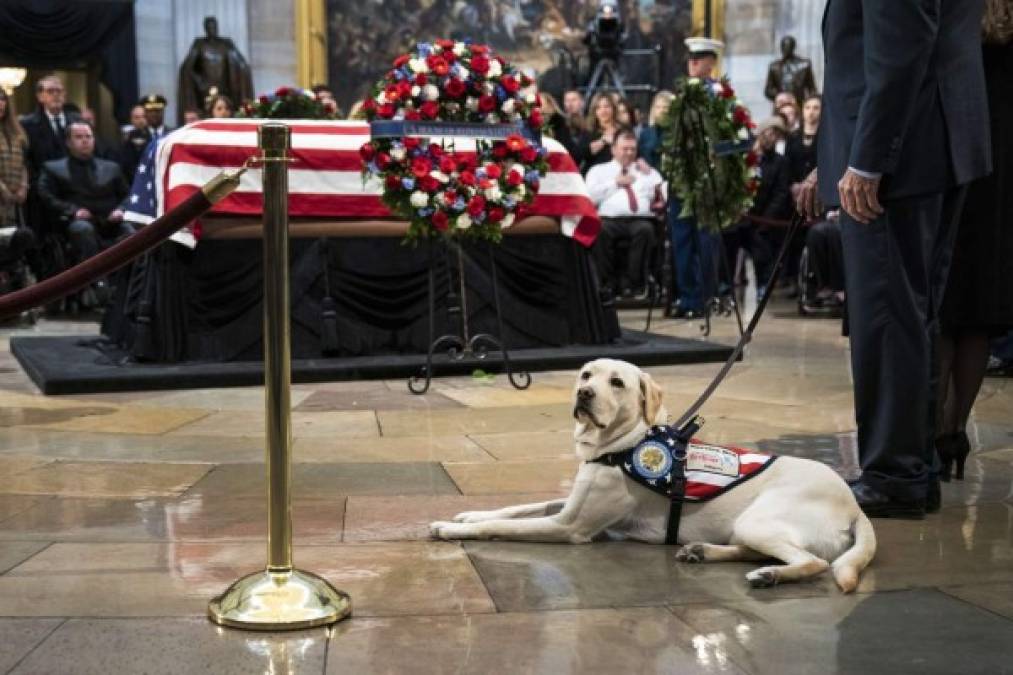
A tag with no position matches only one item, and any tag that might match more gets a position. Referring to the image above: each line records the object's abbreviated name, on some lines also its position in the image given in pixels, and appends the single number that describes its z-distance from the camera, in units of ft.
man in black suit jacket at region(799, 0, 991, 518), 15.48
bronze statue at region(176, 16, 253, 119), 75.00
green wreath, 39.70
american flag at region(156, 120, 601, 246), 30.50
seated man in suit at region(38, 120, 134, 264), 47.32
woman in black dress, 17.90
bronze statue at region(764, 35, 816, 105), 77.20
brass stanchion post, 11.87
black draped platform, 30.53
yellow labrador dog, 13.57
